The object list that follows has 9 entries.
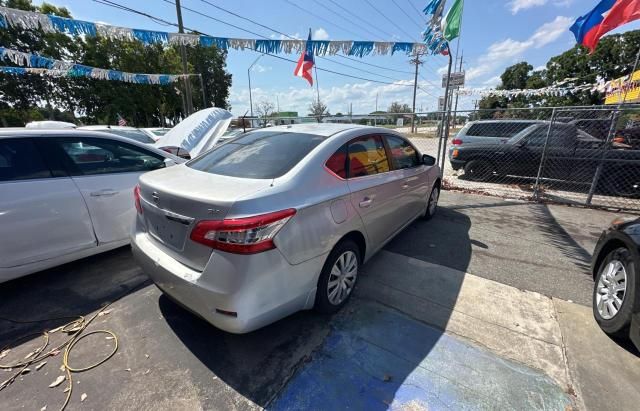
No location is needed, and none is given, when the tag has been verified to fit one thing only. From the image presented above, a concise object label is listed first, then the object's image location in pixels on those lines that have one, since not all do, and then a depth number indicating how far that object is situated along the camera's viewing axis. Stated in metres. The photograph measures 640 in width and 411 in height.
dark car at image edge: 2.03
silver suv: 7.54
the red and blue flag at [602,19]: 5.14
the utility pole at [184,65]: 12.46
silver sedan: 1.73
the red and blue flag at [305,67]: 8.61
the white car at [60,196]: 2.58
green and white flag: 6.01
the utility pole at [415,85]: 31.19
